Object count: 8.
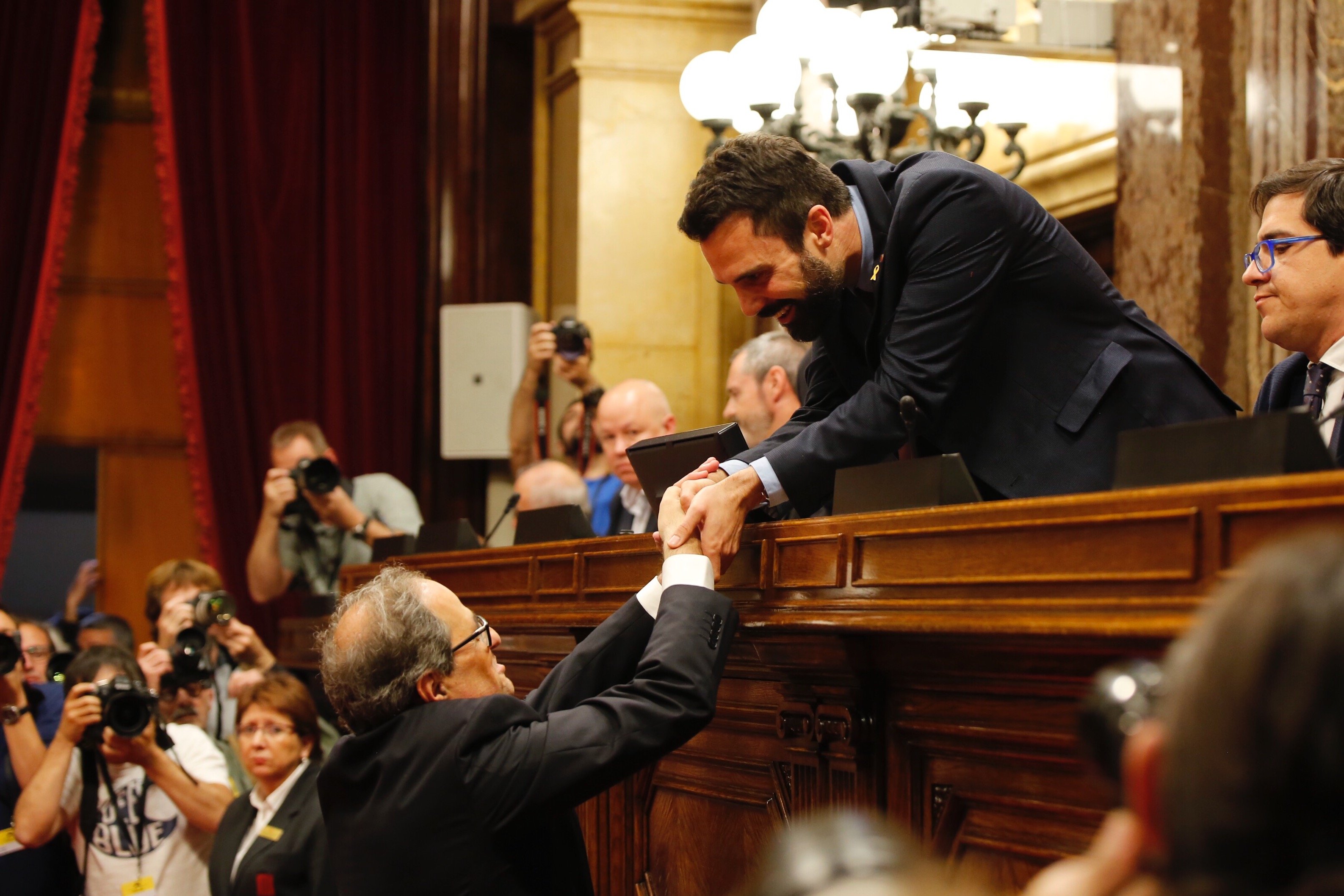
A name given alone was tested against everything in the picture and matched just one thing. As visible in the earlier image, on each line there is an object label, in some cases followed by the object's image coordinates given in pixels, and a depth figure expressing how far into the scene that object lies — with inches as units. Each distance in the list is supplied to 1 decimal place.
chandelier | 159.0
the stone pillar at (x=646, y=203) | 232.7
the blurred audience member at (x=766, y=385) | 134.2
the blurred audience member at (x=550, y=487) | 149.2
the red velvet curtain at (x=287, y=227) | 245.6
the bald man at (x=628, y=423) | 148.6
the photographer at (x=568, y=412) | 176.2
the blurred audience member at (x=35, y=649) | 163.2
